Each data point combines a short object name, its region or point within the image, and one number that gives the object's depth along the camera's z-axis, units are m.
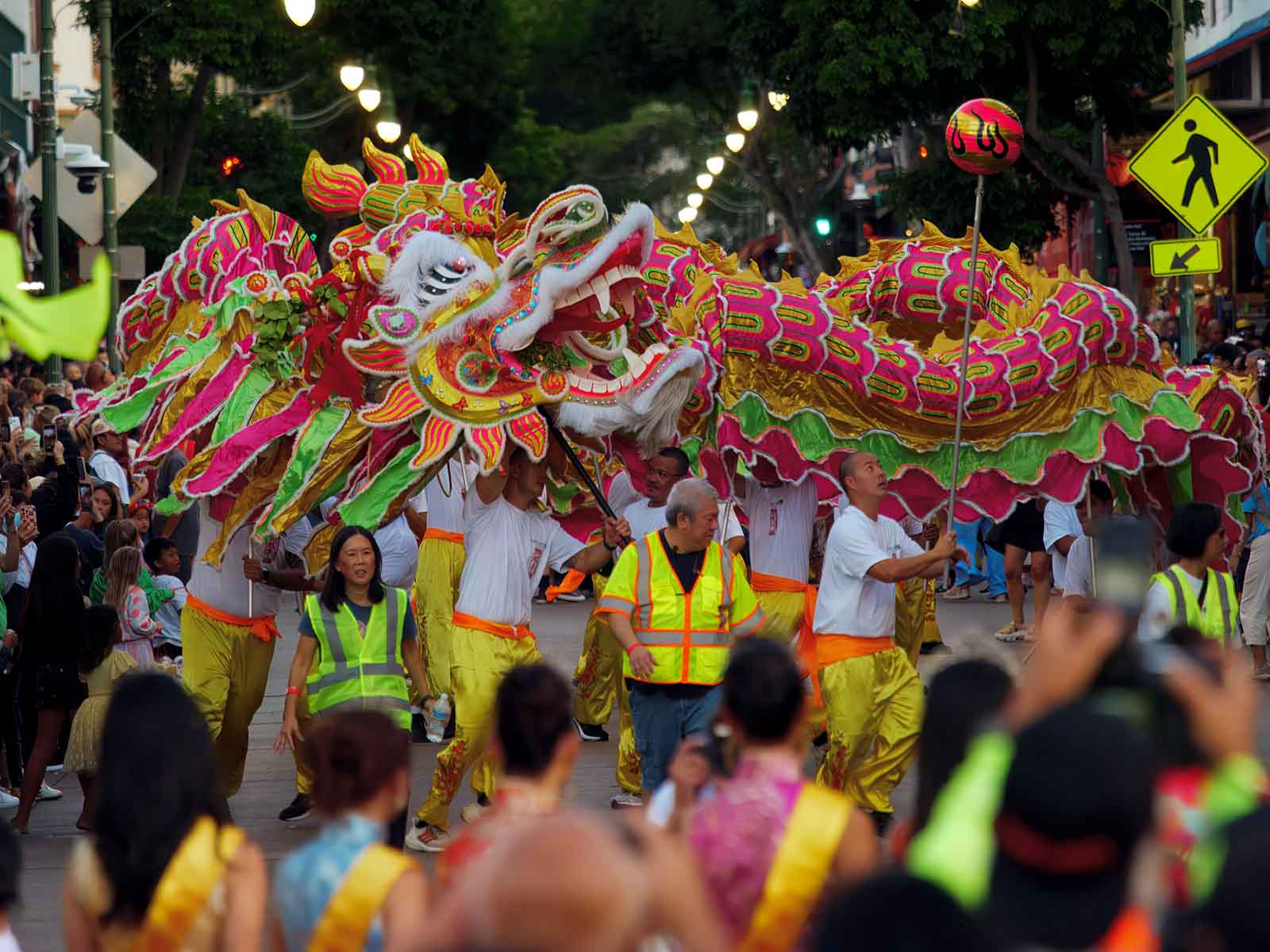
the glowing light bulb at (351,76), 54.03
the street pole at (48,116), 39.06
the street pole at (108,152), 41.69
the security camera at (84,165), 40.25
